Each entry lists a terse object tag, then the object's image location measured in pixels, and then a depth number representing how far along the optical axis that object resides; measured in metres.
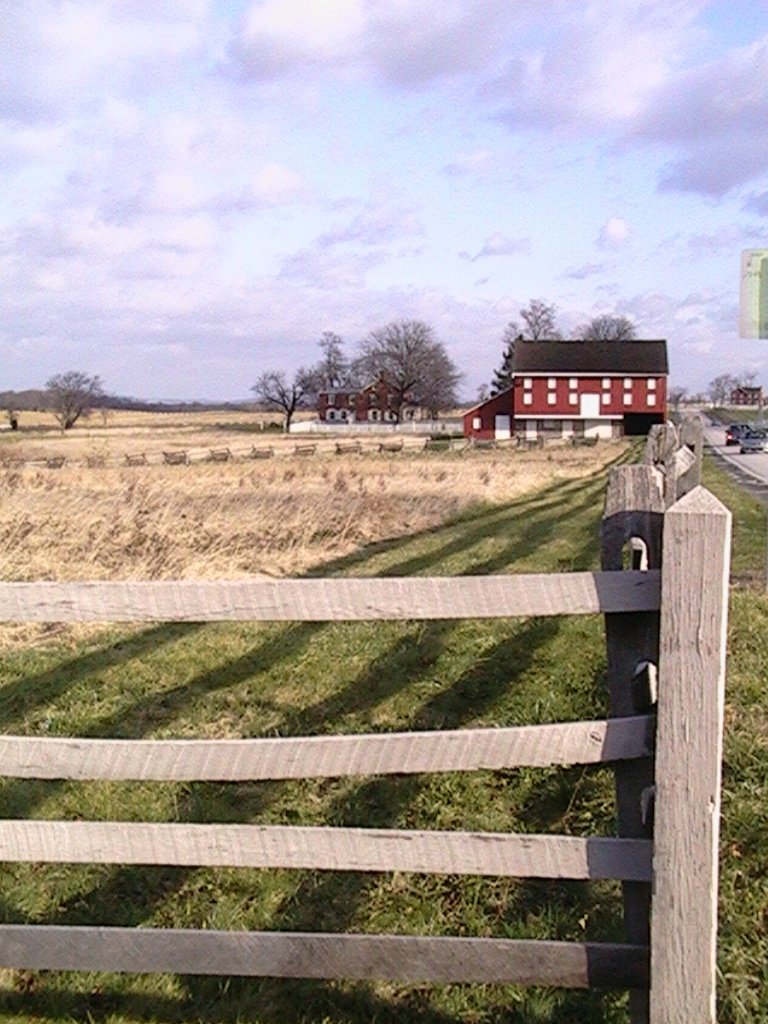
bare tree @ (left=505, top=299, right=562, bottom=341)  97.38
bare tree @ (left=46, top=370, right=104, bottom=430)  83.00
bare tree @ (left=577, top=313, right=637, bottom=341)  103.56
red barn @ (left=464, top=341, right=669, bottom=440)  64.38
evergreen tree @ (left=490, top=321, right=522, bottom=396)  91.99
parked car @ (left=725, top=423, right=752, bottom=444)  45.61
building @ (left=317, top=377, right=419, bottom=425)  93.56
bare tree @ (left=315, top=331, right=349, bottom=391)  103.94
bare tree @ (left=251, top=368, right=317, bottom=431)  92.56
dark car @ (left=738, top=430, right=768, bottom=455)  37.25
